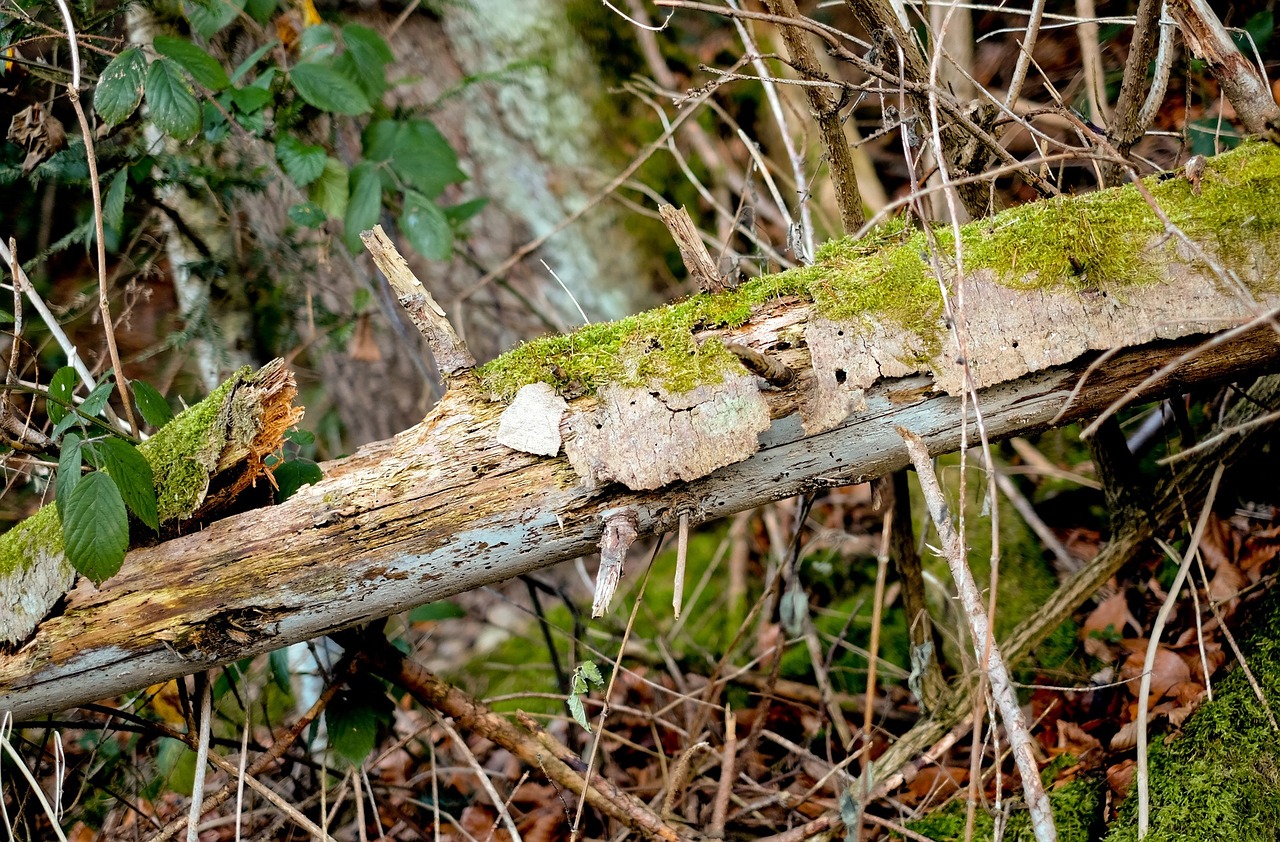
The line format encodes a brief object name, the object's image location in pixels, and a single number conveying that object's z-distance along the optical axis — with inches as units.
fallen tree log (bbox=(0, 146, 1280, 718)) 47.4
